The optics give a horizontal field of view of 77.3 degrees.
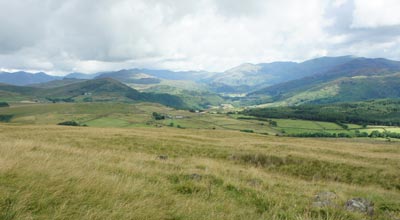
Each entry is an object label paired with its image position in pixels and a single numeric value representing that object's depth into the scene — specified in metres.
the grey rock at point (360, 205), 8.37
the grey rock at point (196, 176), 11.17
